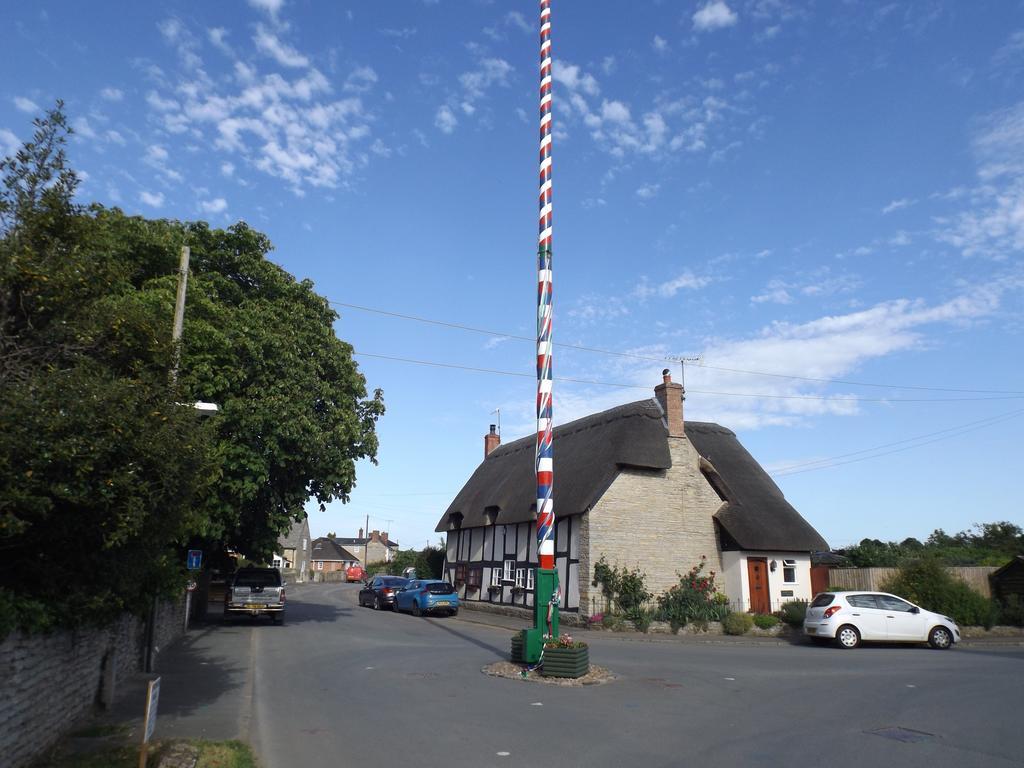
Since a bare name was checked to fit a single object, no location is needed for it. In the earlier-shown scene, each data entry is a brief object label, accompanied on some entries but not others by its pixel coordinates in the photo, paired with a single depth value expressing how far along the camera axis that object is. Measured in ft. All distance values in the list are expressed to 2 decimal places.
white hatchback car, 66.69
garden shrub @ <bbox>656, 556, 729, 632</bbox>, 82.69
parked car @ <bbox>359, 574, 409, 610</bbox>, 118.32
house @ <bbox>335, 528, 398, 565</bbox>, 411.54
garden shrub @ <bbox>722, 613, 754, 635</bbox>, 81.10
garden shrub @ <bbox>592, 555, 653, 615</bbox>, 84.23
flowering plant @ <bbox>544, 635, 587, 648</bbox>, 44.93
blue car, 103.60
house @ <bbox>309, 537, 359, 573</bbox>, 370.12
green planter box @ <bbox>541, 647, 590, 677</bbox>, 43.91
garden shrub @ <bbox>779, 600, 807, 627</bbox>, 81.11
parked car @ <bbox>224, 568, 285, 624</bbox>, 84.23
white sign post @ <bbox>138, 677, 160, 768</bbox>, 21.61
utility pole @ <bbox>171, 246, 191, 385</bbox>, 45.03
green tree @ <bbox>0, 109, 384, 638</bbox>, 20.18
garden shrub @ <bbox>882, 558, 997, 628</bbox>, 80.74
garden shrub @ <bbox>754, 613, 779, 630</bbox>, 81.66
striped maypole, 47.88
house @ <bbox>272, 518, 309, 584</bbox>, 296.92
